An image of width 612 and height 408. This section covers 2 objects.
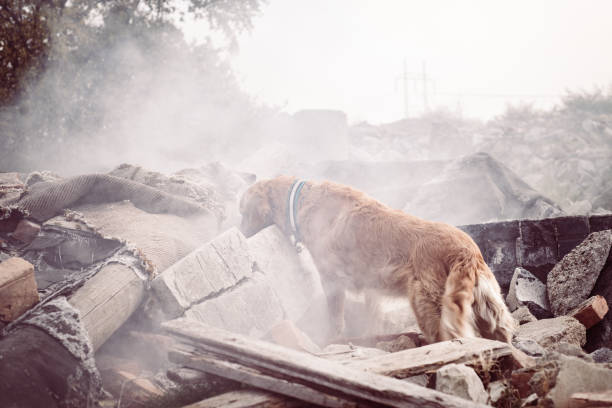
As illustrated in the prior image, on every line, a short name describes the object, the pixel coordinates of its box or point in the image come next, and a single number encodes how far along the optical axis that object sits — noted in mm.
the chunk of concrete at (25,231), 3570
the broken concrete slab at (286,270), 3865
